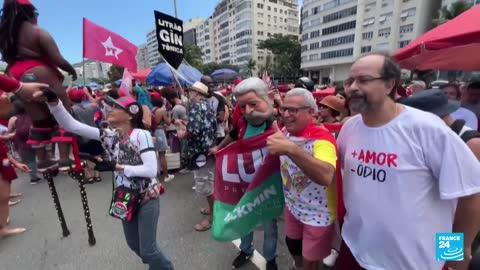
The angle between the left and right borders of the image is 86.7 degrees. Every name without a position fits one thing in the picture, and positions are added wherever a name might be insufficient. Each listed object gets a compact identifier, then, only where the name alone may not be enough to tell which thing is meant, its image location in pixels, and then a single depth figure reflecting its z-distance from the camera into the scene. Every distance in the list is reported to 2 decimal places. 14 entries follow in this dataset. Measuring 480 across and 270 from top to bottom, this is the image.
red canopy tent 2.41
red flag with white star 3.49
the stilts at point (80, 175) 2.27
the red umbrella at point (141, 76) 13.35
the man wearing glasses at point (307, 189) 1.82
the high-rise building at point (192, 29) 111.07
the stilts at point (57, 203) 2.60
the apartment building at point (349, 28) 41.84
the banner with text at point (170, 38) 3.82
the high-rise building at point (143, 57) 130.70
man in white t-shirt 1.32
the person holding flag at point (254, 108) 2.20
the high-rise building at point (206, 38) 99.94
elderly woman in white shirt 2.10
